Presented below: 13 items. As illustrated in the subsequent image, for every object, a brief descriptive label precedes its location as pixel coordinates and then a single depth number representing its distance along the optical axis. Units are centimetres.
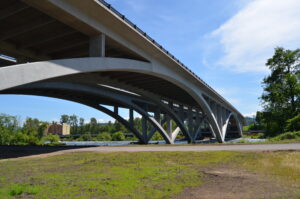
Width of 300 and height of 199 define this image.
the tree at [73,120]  15148
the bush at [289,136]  2186
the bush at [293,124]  2721
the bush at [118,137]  7731
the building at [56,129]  14712
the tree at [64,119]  15738
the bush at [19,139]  4334
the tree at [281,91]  3012
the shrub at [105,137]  8056
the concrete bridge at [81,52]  1188
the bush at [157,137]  8656
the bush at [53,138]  5697
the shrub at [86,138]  8631
